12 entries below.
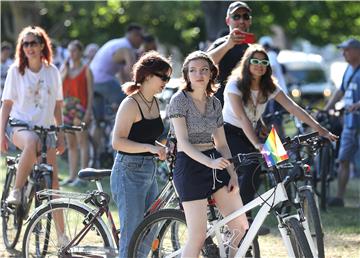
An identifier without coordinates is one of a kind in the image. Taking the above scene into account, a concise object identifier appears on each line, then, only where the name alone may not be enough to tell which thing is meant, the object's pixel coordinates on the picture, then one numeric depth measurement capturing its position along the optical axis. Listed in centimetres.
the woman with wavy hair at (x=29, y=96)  1680
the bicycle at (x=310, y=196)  1391
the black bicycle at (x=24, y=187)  1652
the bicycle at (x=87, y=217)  1370
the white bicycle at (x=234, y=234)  1204
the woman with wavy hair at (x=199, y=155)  1266
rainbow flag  1222
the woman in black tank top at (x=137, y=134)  1331
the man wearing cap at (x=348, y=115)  2323
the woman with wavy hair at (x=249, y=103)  1606
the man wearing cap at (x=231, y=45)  1675
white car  8219
